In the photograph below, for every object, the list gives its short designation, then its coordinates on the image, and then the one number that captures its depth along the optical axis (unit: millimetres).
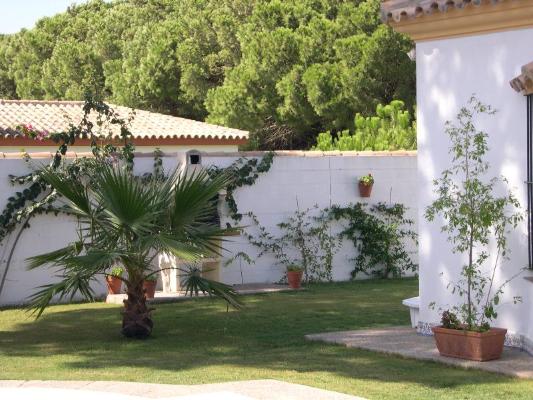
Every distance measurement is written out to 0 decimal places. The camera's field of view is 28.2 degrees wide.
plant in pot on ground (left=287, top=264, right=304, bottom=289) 16750
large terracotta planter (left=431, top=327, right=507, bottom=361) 9617
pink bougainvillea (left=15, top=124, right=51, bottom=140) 16495
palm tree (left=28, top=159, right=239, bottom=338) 11094
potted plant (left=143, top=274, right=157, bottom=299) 15414
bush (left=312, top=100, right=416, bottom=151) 22984
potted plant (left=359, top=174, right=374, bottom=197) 17750
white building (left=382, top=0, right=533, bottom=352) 10258
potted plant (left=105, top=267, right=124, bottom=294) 15516
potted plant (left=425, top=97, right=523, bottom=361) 9766
